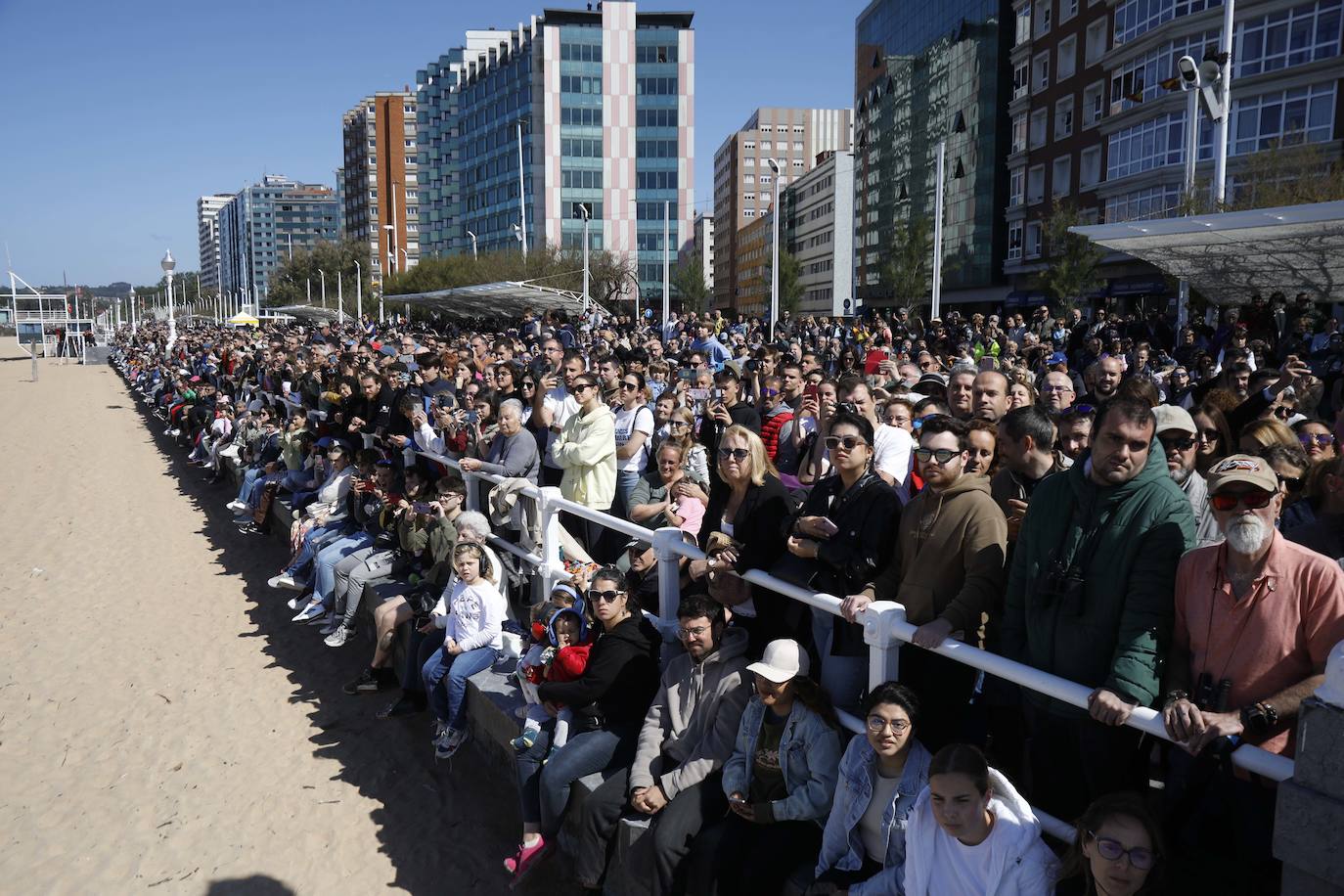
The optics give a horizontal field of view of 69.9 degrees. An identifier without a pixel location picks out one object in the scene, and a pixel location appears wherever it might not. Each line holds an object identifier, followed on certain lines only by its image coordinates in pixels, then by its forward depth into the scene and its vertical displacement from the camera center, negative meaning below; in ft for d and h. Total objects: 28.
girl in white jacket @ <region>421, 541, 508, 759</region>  21.26 -6.88
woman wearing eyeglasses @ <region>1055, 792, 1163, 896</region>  9.02 -4.75
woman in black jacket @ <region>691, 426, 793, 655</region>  14.73 -3.05
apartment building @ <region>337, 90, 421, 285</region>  394.73 +68.02
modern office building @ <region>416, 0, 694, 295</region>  293.02 +65.43
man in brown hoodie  11.96 -2.84
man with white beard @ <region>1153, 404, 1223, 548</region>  13.34 -1.68
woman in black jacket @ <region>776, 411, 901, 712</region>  13.17 -2.80
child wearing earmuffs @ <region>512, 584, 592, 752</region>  17.35 -5.81
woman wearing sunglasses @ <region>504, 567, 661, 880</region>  16.34 -6.58
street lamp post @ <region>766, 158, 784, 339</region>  87.15 +5.70
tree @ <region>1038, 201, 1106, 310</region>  126.31 +9.97
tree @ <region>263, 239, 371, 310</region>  325.87 +23.16
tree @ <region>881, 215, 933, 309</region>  173.99 +13.98
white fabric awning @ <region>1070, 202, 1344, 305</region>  36.09 +4.17
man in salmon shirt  8.91 -3.06
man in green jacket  9.89 -2.65
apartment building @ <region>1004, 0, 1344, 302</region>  107.04 +31.24
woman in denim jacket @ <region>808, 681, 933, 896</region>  11.37 -5.60
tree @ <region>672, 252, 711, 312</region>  316.19 +17.83
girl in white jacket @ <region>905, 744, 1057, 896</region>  10.06 -5.29
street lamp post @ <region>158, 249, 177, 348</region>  132.87 +9.51
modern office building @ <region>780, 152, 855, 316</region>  321.11 +38.70
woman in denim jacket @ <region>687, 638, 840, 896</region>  12.71 -6.10
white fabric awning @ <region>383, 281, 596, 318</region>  98.37 +4.26
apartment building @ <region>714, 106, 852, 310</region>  470.80 +90.85
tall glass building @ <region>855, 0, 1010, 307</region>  172.35 +42.99
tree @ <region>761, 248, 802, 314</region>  296.51 +17.17
